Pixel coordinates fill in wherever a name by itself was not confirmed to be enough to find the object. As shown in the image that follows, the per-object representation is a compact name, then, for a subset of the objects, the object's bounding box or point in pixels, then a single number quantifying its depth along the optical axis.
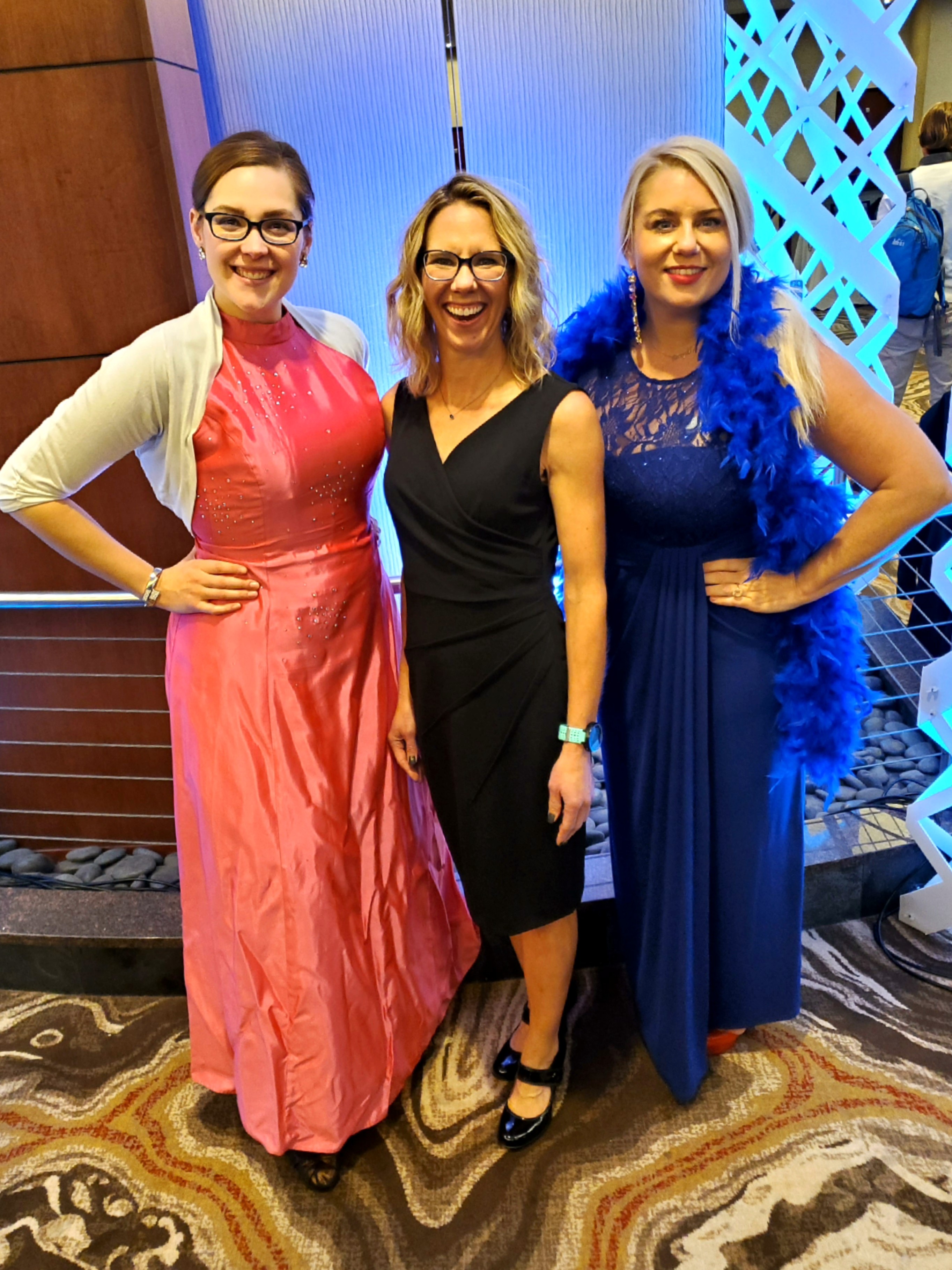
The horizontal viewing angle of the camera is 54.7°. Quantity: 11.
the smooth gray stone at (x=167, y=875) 2.45
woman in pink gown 1.43
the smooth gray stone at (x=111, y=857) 2.58
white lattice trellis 2.01
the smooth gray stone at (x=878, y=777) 2.57
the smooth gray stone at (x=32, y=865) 2.60
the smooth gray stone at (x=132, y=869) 2.48
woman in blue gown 1.40
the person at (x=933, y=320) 3.56
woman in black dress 1.34
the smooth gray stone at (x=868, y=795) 2.46
